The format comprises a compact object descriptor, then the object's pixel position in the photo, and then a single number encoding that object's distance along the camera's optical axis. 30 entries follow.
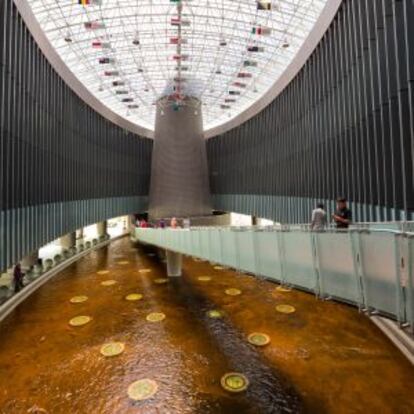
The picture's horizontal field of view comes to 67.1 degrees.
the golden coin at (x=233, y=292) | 14.44
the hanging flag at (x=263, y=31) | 18.46
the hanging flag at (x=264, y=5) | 14.95
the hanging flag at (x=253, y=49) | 22.84
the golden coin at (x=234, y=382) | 7.16
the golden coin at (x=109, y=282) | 16.55
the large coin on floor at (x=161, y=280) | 16.86
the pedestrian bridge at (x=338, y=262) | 3.80
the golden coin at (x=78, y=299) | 13.77
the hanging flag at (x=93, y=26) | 18.02
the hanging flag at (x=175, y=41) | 21.30
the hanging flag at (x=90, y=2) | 15.07
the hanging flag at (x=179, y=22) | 19.24
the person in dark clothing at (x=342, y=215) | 7.43
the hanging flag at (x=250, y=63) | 26.62
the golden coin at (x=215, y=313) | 11.74
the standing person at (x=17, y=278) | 14.12
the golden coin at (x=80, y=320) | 11.16
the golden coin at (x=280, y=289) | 14.57
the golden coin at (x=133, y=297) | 14.10
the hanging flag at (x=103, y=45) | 21.48
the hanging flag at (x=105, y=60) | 23.20
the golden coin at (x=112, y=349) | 8.90
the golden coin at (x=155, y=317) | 11.48
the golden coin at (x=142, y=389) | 6.91
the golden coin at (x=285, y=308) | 11.90
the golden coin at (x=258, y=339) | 9.34
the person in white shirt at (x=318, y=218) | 7.68
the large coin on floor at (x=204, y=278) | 17.14
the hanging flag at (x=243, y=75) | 30.31
